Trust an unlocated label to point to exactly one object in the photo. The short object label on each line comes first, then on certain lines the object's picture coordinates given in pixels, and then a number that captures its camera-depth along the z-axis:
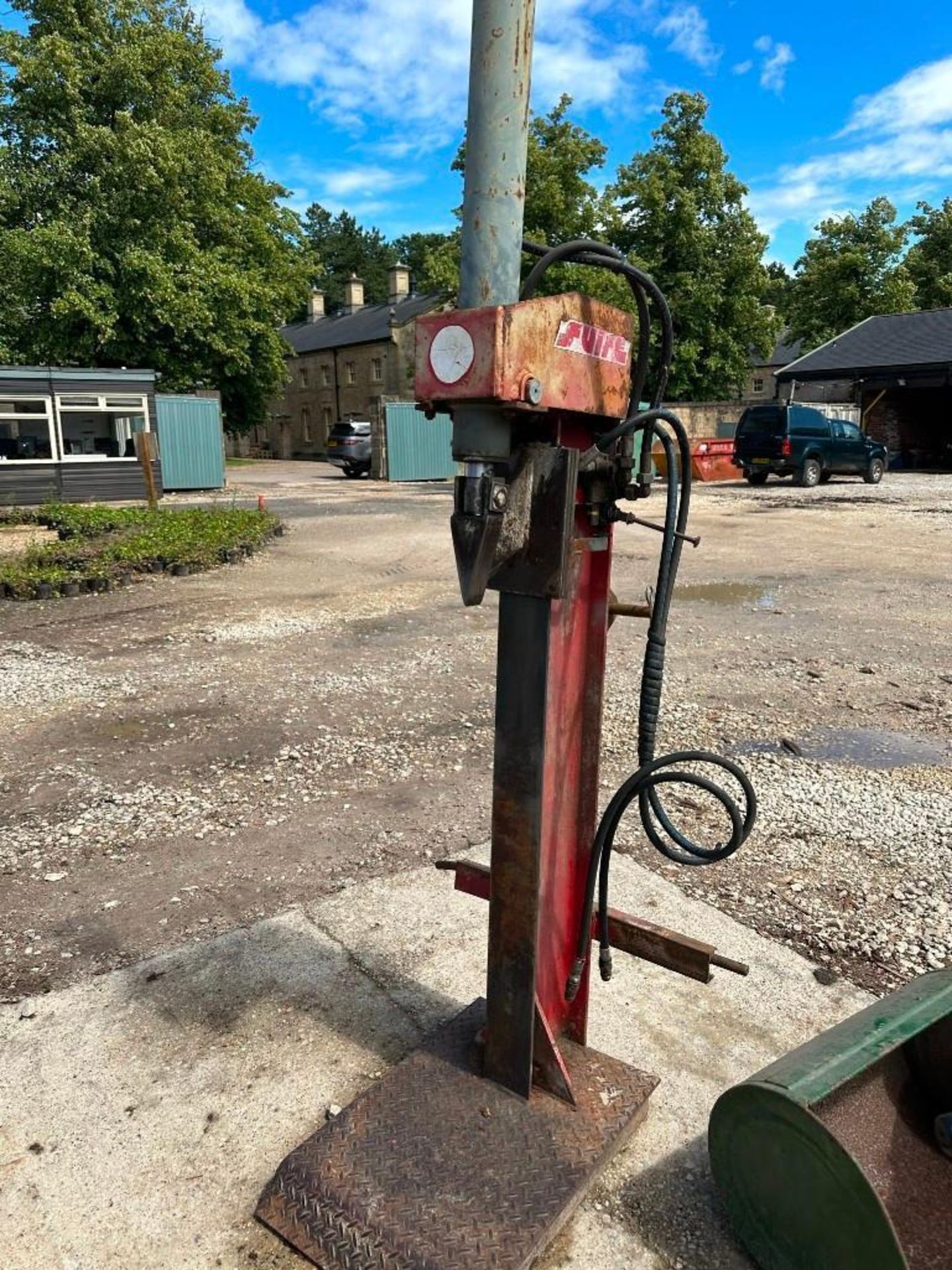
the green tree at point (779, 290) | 42.88
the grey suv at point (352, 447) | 28.53
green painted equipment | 1.72
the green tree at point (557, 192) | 30.31
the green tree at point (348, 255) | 83.69
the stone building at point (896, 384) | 29.73
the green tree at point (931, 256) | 47.06
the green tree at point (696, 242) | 37.03
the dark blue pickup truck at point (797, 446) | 23.08
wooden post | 16.44
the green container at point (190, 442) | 23.09
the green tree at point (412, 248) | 87.50
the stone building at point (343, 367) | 48.22
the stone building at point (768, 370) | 57.69
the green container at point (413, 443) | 26.77
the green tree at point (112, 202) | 24.98
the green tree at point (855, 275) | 43.97
